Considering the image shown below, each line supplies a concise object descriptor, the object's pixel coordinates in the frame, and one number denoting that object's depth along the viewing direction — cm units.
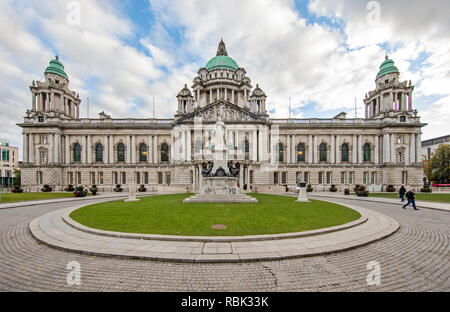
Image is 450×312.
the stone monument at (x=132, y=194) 2052
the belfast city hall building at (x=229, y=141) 4147
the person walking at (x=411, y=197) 1583
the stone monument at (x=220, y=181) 1798
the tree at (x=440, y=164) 4959
